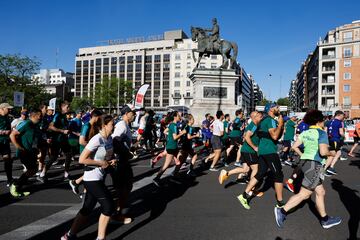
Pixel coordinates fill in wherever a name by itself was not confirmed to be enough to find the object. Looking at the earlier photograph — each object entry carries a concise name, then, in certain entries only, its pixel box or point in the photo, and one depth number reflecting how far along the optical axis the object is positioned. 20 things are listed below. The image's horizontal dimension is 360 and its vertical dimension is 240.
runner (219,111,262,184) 6.94
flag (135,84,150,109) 18.64
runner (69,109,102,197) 4.92
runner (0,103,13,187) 7.68
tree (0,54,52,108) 56.62
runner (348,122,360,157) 14.69
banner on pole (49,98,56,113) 21.20
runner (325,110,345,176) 11.76
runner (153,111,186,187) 8.18
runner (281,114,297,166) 12.43
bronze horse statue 27.11
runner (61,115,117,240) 4.18
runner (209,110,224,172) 10.80
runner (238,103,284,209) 6.03
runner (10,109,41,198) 7.07
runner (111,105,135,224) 5.55
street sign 19.57
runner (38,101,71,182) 9.12
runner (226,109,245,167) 11.77
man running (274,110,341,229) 5.12
